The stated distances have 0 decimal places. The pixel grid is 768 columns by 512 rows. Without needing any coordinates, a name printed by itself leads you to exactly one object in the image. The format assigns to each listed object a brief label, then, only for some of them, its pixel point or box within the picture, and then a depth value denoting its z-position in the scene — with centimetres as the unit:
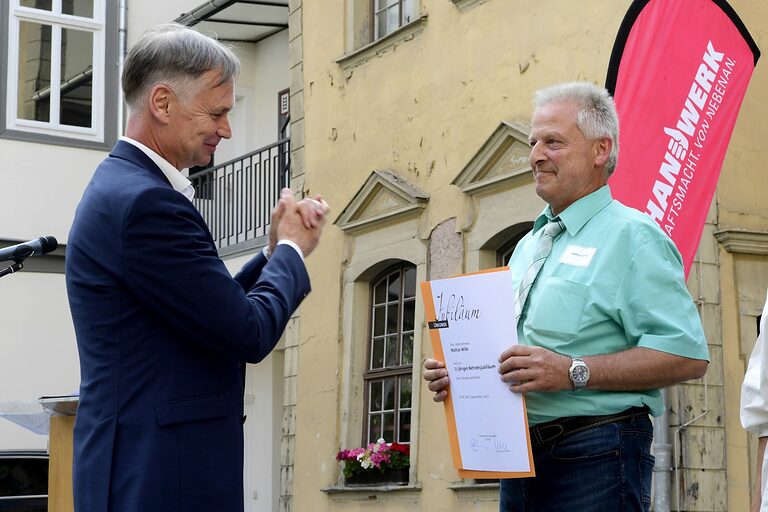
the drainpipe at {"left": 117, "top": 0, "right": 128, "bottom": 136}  2075
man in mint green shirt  377
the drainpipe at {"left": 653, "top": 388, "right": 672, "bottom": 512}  955
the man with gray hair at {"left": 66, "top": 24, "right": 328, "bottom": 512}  301
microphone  579
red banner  821
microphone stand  602
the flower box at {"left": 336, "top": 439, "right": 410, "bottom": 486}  1303
